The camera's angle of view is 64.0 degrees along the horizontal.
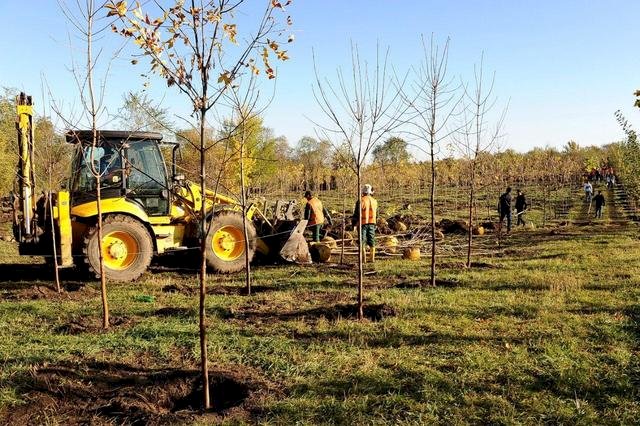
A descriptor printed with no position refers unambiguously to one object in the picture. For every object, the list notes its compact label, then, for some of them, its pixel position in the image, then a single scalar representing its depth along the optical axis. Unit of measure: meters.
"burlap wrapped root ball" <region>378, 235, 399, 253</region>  12.72
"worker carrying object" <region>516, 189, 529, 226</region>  19.86
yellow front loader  8.66
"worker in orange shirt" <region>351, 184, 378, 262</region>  10.50
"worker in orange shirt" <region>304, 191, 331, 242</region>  12.20
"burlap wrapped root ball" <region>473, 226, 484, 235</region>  18.32
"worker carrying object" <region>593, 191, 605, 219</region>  22.72
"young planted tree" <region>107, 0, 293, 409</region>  3.50
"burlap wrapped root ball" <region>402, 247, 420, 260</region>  12.14
